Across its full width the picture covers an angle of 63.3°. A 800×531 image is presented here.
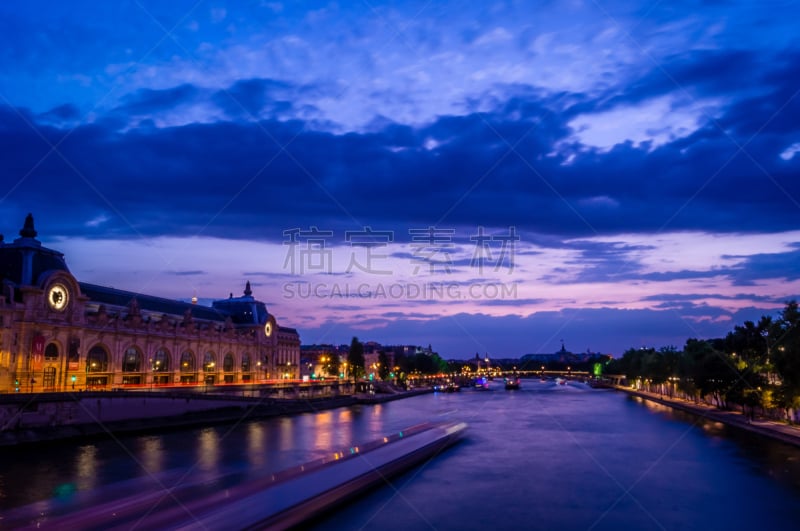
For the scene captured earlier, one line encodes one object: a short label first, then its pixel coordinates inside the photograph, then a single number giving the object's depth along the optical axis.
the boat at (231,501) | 21.70
